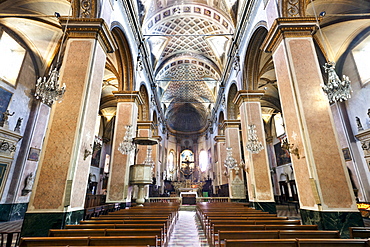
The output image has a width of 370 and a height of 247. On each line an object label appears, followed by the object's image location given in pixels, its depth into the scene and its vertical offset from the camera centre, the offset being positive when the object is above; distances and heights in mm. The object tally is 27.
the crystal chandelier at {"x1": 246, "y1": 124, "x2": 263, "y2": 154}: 7292 +1646
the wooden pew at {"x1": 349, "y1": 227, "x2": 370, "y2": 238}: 2760 -587
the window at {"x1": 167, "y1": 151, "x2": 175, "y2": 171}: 24825 +3594
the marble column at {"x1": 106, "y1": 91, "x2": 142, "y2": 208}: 7895 +1405
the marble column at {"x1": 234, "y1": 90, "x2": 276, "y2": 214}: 7863 +1147
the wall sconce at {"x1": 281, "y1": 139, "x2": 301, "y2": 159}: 4948 +1042
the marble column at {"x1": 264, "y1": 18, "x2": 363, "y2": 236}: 4176 +1315
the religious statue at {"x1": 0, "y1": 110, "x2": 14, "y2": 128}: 8422 +2936
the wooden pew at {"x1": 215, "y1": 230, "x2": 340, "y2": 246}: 2656 -582
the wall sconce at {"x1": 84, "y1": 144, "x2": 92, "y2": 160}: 4887 +891
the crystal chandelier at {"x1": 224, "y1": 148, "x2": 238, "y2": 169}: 11412 +1588
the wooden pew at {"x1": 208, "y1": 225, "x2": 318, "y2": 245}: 3176 -582
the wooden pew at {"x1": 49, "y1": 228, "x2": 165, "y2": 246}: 2811 -567
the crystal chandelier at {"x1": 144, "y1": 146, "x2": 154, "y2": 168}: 10114 +1568
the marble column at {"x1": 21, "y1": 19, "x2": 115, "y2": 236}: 4070 +1214
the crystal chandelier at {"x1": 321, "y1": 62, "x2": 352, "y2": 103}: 3732 +1861
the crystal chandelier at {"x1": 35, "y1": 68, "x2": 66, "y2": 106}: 3668 +1821
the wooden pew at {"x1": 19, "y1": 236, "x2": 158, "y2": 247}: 2373 -574
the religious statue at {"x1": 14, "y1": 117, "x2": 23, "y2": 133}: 9047 +2869
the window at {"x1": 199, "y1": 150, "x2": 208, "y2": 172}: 25469 +3679
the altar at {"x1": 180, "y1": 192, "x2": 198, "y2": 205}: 14570 -550
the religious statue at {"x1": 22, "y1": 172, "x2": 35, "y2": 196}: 9188 +281
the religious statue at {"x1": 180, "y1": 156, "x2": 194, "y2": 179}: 24592 +2431
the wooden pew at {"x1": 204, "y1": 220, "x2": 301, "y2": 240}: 3592 -564
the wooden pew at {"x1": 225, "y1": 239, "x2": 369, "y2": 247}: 2141 -555
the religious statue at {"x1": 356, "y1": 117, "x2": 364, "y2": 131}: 9183 +2876
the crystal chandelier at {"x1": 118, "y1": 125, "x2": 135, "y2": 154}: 7270 +1671
